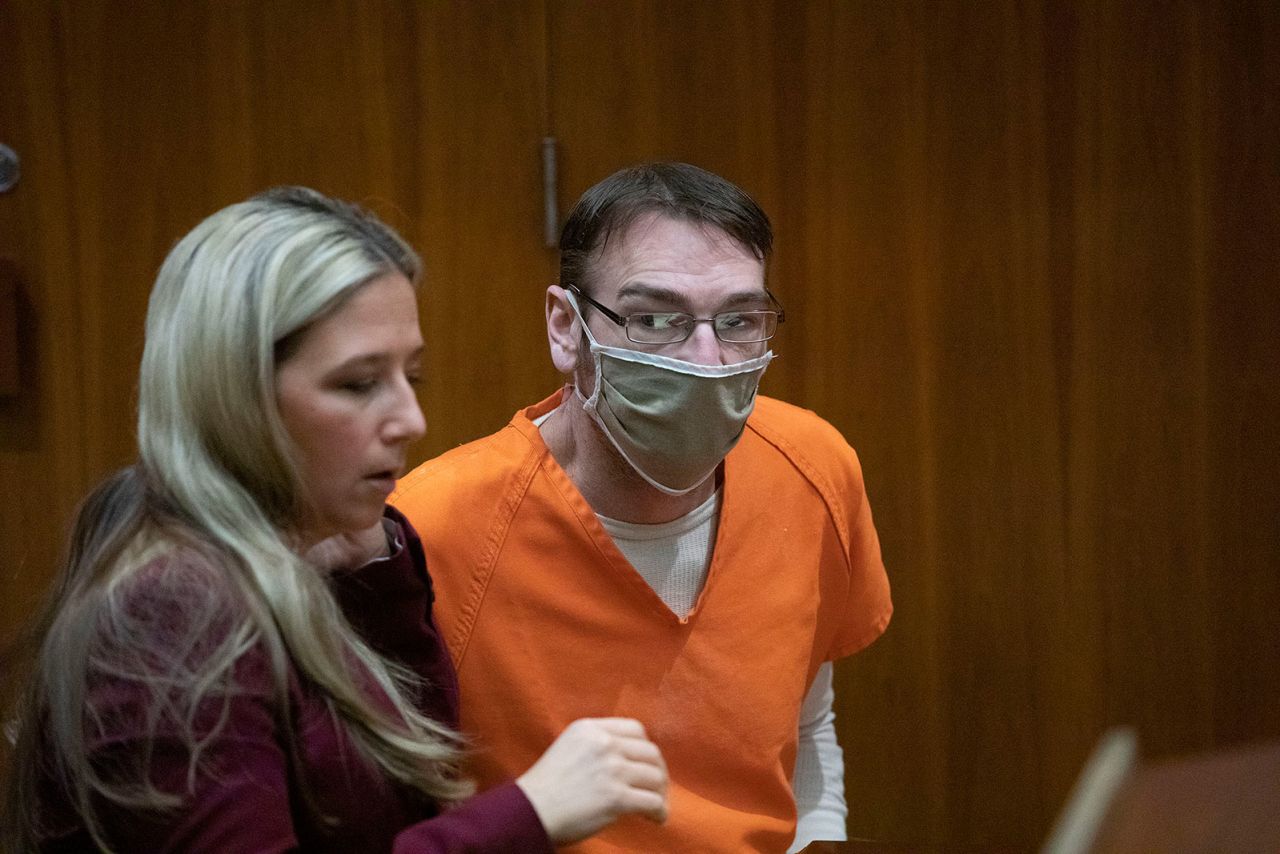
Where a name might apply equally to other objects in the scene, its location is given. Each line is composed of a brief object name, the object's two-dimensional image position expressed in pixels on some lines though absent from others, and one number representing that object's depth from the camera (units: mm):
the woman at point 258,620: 4390
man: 4771
